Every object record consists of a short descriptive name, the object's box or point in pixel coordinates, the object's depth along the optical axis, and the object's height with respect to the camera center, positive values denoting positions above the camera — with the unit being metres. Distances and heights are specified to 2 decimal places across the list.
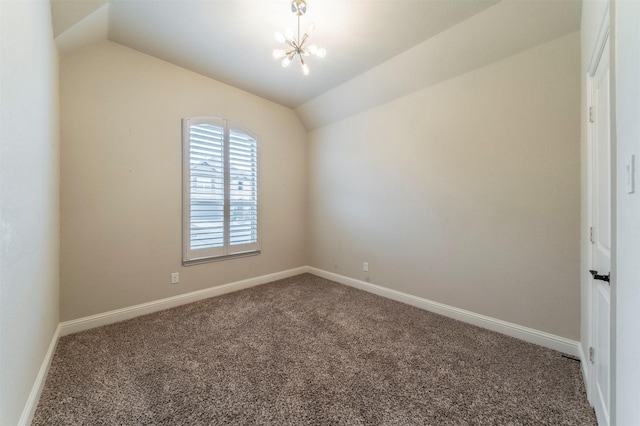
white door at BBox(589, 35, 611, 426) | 1.30 -0.10
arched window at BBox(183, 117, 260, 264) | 3.05 +0.30
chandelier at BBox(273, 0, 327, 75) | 1.99 +1.49
